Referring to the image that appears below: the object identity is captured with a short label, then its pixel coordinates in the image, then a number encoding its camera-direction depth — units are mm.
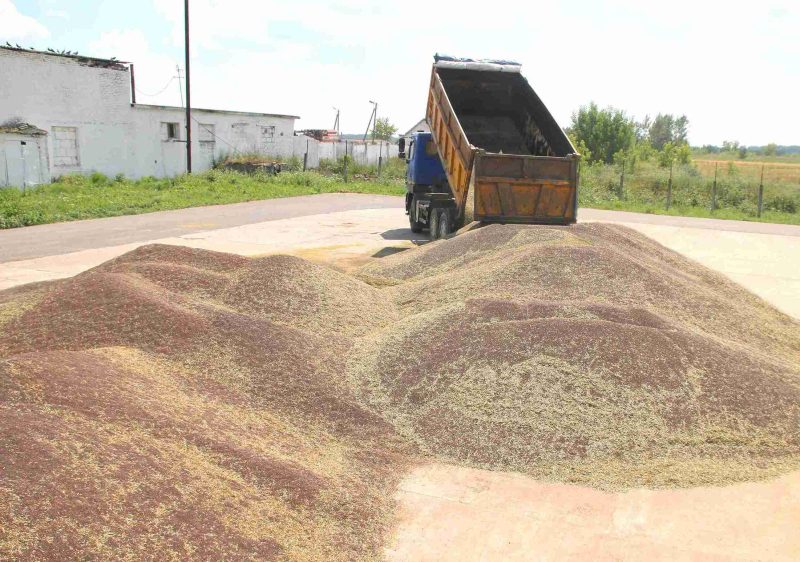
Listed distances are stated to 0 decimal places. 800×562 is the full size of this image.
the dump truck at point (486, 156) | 13797
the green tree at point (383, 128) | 82588
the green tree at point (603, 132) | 48500
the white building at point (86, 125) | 27797
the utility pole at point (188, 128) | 31812
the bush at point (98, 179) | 29625
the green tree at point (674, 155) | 45725
